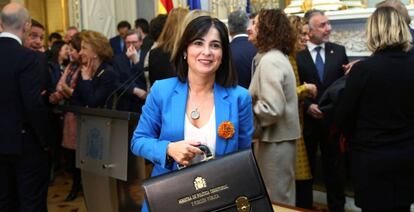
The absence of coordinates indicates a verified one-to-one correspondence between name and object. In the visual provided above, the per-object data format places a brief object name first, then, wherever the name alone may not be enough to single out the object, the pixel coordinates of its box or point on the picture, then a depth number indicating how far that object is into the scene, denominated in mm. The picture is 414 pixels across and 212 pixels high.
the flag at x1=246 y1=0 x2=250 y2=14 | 7645
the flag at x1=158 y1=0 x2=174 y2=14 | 6168
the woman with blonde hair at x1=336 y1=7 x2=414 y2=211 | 2834
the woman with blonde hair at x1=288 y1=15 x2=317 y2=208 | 3795
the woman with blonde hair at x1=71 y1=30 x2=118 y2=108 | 4215
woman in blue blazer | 1979
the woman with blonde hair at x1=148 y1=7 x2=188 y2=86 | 3709
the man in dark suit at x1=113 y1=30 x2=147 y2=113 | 4762
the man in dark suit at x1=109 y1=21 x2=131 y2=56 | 7977
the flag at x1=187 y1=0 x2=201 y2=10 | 7070
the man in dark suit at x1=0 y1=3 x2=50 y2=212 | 3543
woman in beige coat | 3252
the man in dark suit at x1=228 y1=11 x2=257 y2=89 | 4035
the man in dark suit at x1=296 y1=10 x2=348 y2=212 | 4227
